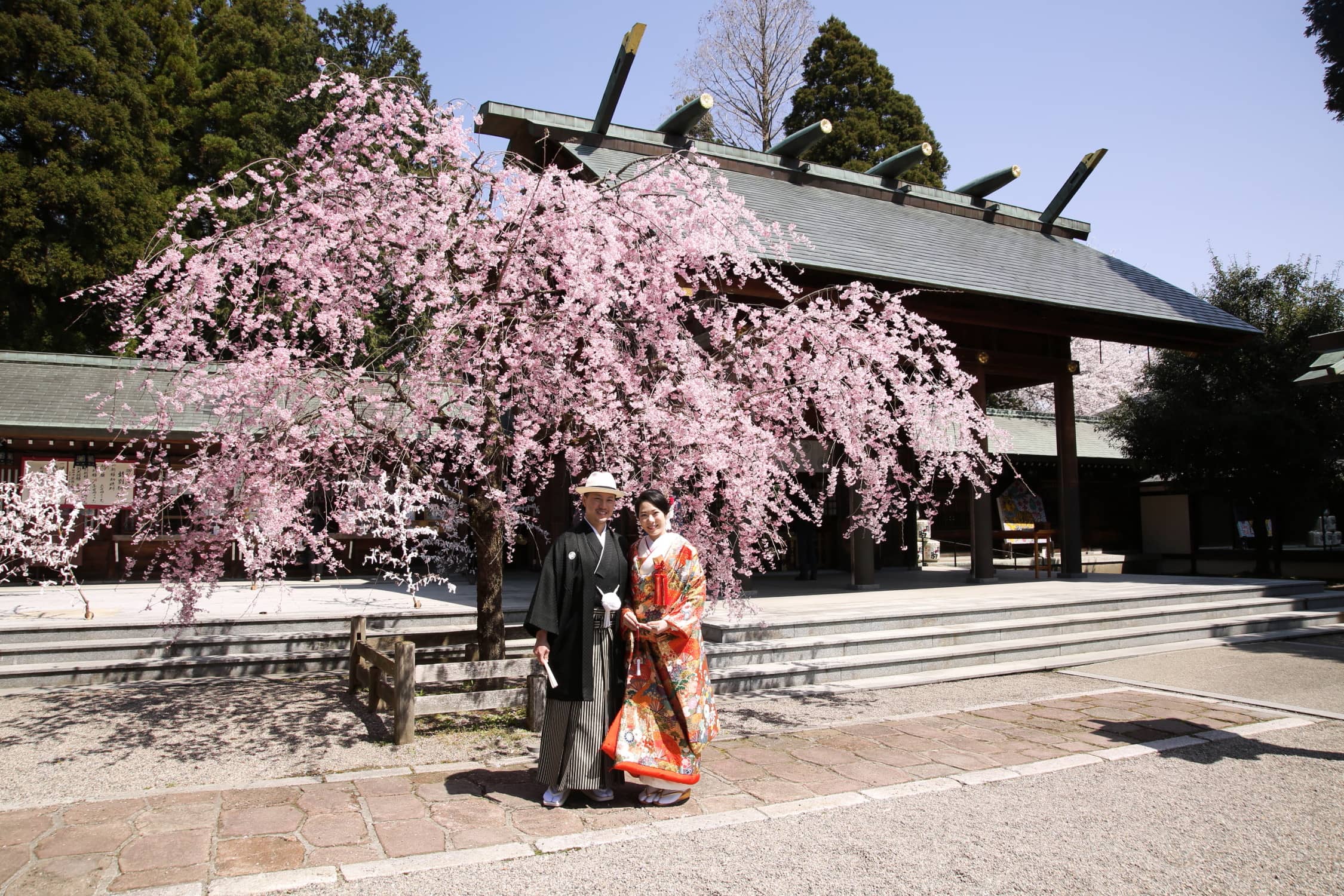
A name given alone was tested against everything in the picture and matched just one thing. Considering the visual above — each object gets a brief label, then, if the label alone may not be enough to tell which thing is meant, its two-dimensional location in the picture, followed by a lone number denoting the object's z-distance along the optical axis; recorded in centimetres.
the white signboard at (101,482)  1439
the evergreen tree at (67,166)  2069
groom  444
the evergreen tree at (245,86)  2525
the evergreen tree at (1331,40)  1520
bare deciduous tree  2789
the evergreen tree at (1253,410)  1534
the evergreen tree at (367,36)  2961
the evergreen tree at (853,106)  2823
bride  441
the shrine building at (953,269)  1215
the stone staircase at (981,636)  787
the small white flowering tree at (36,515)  986
